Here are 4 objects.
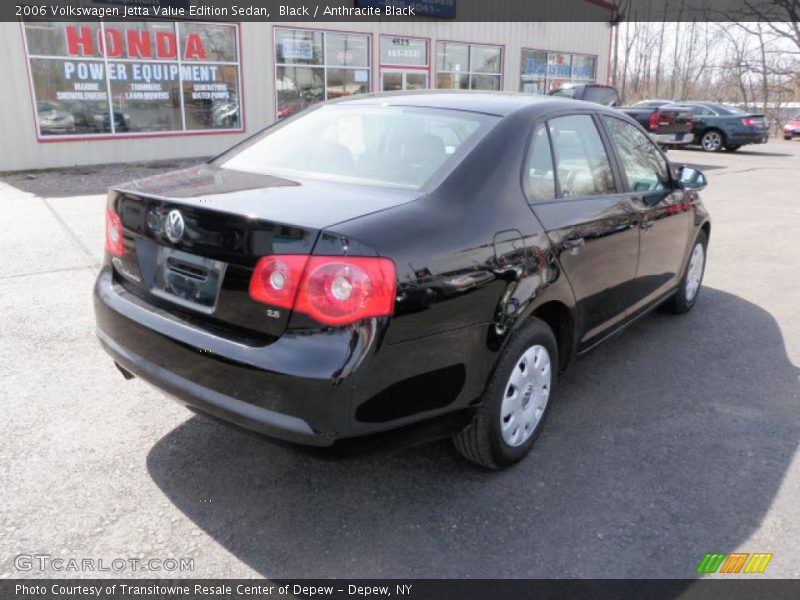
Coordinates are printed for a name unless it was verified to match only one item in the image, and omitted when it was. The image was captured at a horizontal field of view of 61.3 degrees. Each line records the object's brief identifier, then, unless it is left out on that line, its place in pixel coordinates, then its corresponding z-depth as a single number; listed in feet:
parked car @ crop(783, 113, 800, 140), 95.01
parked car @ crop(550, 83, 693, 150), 55.50
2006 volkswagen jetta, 7.70
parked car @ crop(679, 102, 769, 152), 67.82
